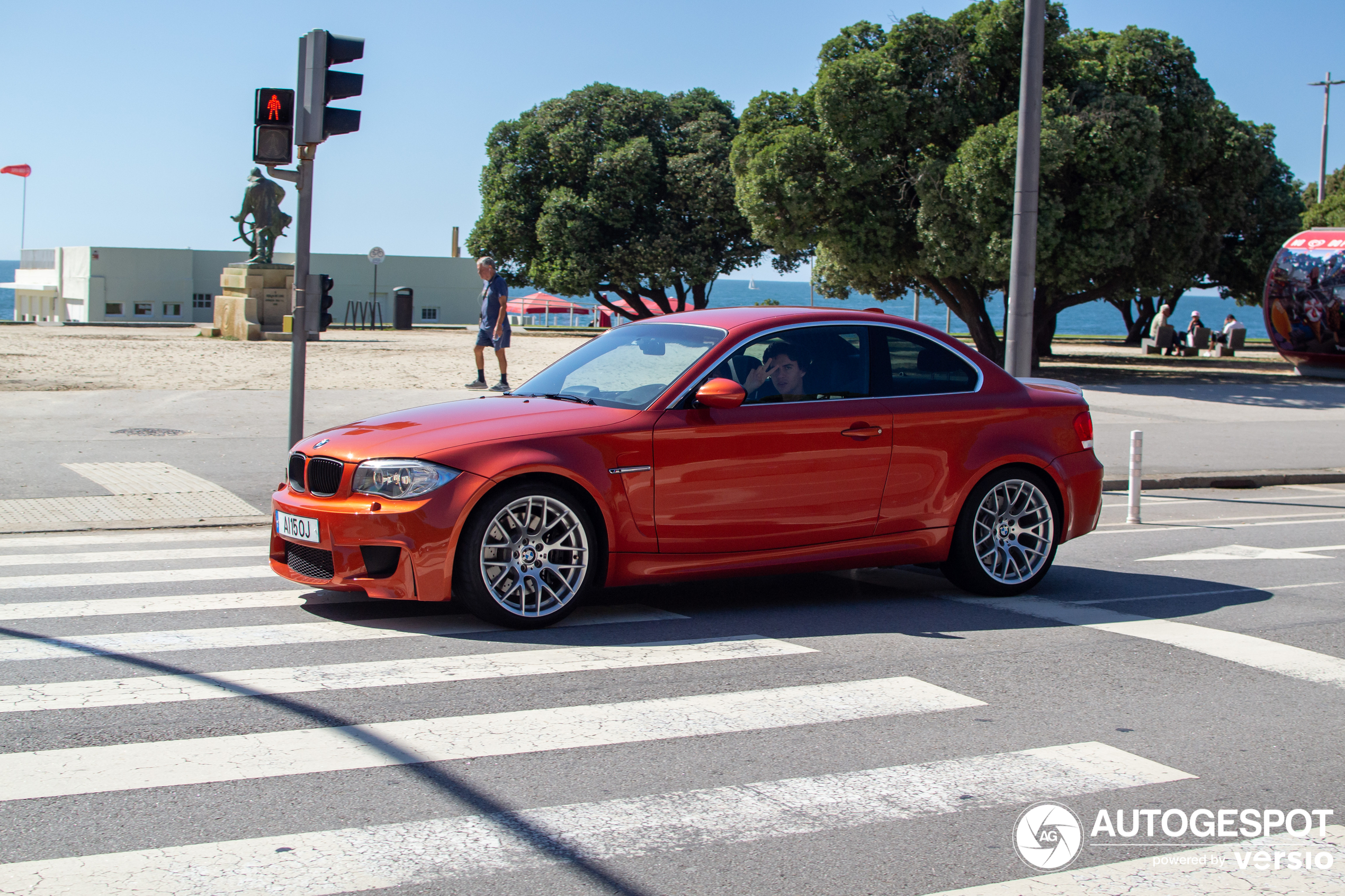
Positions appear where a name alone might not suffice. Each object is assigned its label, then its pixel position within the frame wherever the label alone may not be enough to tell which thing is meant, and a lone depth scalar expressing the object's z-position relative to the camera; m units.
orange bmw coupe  6.41
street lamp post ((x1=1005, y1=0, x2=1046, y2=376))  12.03
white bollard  11.27
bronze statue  36.03
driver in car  7.21
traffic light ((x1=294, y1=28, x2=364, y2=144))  10.29
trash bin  52.28
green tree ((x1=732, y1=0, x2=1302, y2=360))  25.75
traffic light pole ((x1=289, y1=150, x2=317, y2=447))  10.61
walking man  19.05
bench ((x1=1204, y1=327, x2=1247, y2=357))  41.41
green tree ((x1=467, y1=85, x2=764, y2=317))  47.06
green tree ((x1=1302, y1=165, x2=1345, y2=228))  40.16
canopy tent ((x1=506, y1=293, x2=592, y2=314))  75.69
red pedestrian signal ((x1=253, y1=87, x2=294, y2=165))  10.30
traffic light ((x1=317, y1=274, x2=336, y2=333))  11.24
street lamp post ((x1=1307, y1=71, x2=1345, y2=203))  58.78
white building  57.94
